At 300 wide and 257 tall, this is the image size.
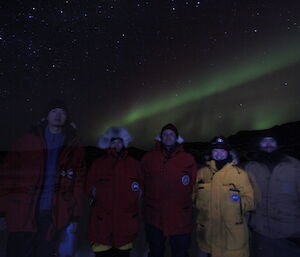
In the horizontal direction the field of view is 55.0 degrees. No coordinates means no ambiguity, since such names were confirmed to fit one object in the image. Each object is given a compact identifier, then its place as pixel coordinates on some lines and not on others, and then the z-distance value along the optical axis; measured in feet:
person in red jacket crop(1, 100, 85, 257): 10.66
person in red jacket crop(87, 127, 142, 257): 11.33
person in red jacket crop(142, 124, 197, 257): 11.72
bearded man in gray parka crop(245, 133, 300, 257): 11.29
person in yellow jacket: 11.34
